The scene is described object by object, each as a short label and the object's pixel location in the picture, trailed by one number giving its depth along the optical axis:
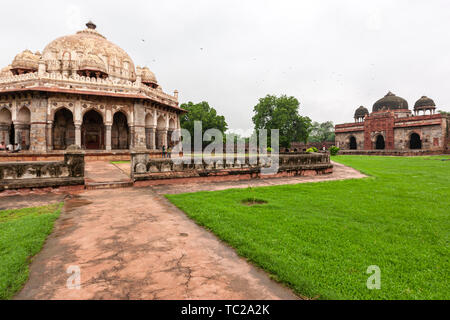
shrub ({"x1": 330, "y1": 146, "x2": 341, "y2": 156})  28.81
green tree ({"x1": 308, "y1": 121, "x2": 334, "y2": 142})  67.62
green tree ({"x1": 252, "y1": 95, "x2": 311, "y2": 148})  35.62
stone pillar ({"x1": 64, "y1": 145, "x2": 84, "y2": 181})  7.25
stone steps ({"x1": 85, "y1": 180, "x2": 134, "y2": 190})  7.39
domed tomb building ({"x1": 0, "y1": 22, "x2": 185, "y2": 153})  17.00
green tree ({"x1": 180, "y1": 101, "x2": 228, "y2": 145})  37.92
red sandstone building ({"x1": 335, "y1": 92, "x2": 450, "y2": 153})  30.84
